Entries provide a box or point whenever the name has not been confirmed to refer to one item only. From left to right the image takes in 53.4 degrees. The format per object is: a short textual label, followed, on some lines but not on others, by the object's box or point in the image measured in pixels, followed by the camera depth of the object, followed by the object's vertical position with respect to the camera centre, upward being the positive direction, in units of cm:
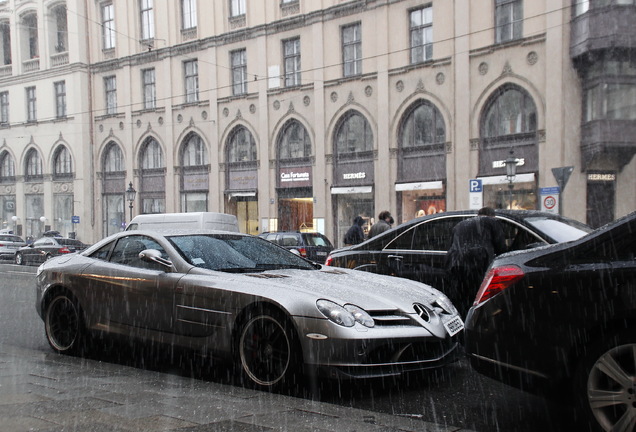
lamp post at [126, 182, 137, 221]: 3451 +49
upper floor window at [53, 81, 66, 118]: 4222 +702
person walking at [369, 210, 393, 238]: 1161 -49
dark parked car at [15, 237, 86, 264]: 2831 -207
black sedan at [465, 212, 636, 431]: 349 -77
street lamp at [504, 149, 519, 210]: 2031 +93
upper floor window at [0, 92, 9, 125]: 4562 +699
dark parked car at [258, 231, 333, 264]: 2044 -145
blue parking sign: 2000 +34
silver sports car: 483 -92
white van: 2088 -66
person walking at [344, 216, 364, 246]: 1350 -79
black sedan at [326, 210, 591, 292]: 707 -52
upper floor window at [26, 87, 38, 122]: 4403 +696
